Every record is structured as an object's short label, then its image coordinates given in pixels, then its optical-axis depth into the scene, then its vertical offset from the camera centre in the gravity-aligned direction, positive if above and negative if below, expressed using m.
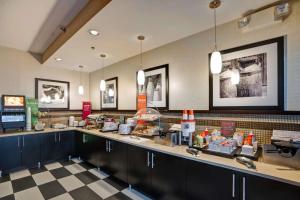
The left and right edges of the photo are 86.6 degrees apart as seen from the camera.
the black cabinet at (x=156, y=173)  1.80 -0.96
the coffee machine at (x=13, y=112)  3.18 -0.29
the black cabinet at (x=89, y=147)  3.12 -1.04
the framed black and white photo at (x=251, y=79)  1.70 +0.24
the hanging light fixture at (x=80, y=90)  4.28 +0.23
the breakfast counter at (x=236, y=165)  1.18 -0.59
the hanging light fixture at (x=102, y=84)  3.40 +0.31
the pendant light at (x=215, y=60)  1.72 +0.42
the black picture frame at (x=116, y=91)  3.91 +0.18
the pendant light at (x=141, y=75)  2.56 +0.39
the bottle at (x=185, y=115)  2.11 -0.22
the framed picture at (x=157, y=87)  2.82 +0.22
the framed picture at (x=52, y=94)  3.97 +0.12
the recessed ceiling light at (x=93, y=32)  2.27 +0.97
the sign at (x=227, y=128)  2.00 -0.38
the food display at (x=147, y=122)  2.75 -0.45
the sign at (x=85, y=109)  4.64 -0.31
